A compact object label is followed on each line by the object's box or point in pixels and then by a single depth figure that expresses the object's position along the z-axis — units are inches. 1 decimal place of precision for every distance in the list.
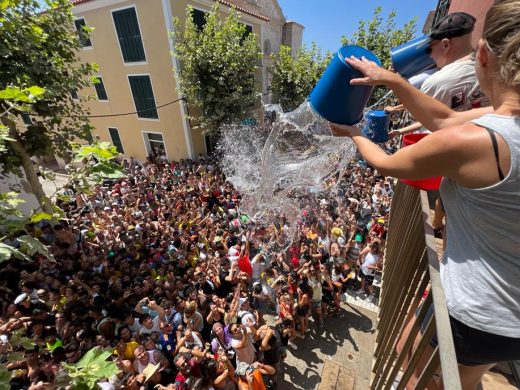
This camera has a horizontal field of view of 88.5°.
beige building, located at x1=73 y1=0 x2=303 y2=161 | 586.2
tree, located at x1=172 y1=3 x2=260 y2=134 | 522.7
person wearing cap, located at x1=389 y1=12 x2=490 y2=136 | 84.3
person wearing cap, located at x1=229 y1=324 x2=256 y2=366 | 187.8
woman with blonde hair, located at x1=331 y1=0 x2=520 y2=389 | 37.5
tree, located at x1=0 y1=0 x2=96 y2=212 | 232.4
